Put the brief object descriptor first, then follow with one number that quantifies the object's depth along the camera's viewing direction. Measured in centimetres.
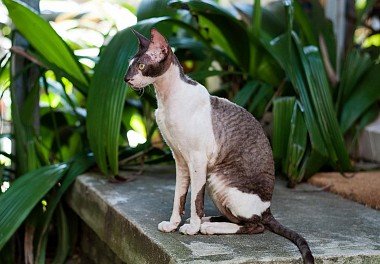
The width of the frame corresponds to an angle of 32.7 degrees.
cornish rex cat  148
